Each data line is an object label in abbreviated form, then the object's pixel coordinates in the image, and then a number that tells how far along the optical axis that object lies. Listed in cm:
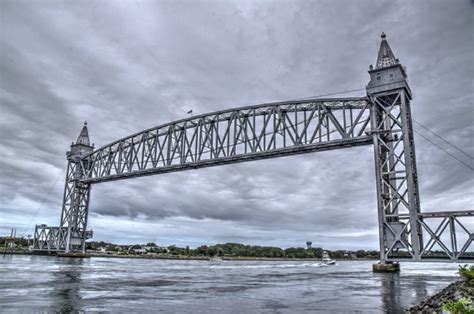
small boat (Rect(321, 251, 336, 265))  11646
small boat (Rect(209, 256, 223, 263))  14755
